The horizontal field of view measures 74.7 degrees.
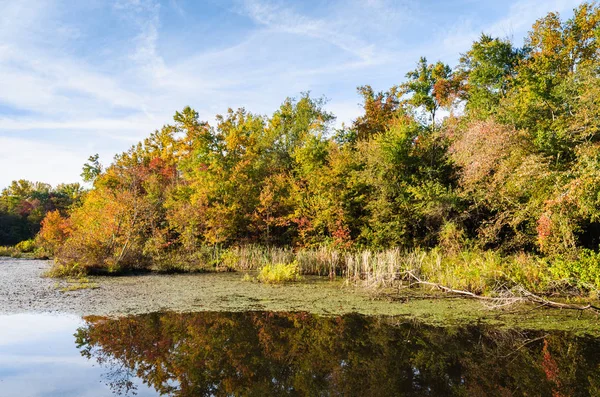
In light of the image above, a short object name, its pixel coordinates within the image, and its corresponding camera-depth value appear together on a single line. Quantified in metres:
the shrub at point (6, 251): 24.32
